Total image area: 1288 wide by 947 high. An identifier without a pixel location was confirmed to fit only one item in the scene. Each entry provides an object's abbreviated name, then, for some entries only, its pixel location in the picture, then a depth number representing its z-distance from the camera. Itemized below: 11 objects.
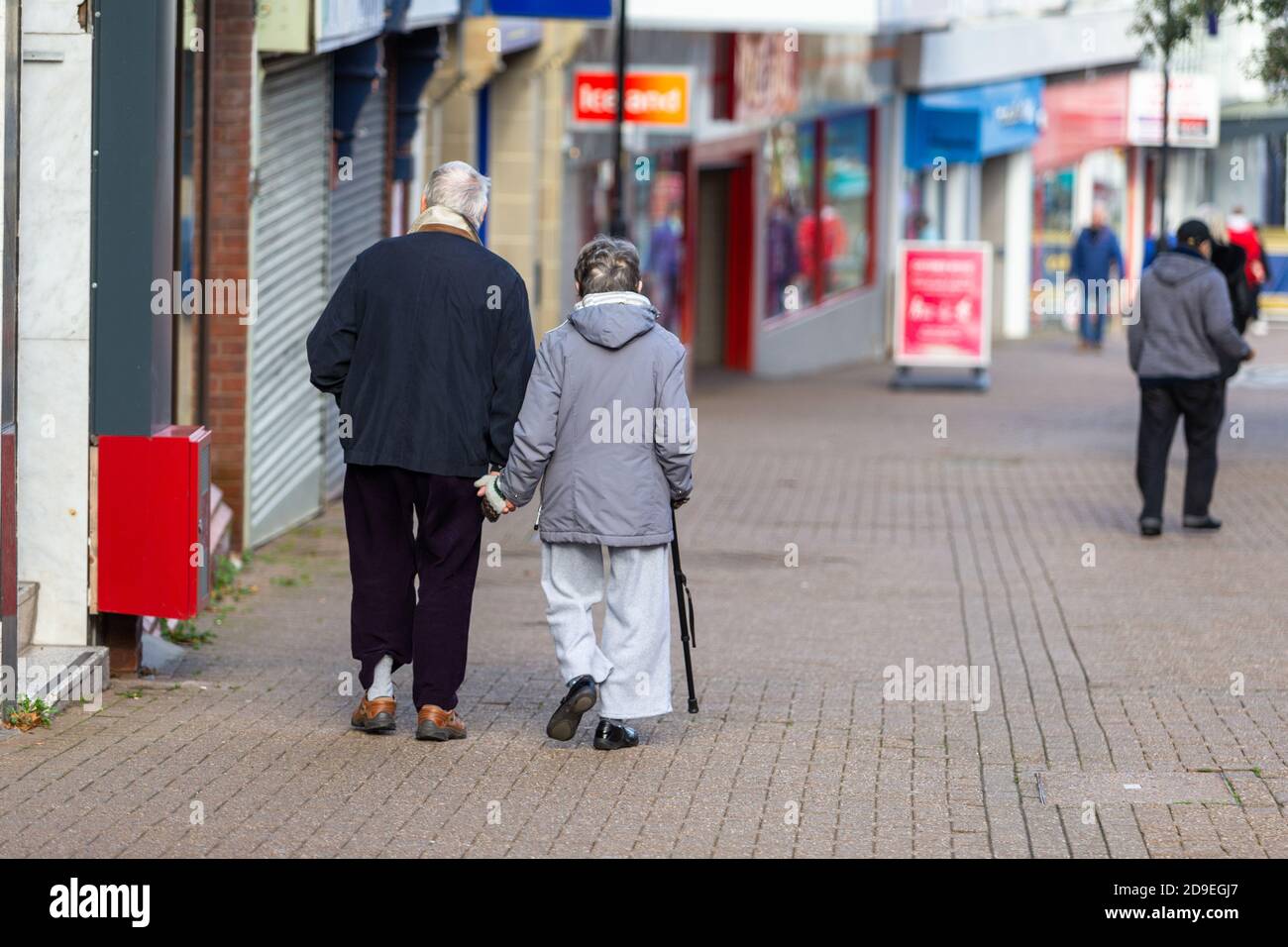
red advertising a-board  22.45
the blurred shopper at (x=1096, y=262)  29.03
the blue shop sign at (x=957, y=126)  30.12
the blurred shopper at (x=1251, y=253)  15.79
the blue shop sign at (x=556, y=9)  15.02
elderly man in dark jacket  6.74
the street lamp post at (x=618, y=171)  15.80
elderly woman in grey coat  6.71
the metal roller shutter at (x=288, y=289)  11.44
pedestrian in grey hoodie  12.19
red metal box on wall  7.50
